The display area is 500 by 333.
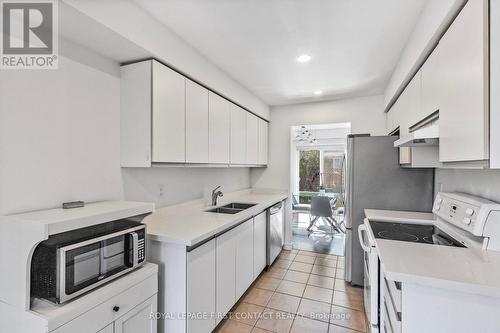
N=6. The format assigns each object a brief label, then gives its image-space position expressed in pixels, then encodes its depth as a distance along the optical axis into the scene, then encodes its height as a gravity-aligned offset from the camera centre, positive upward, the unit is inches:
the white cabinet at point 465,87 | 37.6 +14.5
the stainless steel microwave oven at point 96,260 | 42.7 -20.4
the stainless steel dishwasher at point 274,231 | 121.9 -37.3
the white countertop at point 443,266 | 38.1 -19.0
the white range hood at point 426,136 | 54.7 +7.2
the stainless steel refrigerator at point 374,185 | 97.3 -8.6
